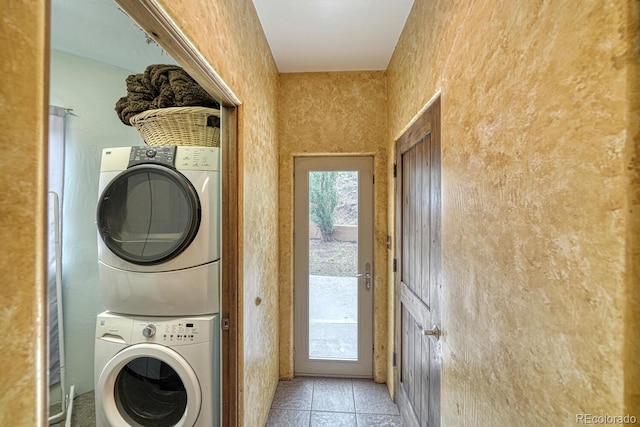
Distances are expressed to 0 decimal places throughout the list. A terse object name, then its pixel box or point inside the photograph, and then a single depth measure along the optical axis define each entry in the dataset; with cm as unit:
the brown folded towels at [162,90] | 142
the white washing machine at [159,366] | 137
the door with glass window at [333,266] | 241
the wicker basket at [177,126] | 142
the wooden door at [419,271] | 128
